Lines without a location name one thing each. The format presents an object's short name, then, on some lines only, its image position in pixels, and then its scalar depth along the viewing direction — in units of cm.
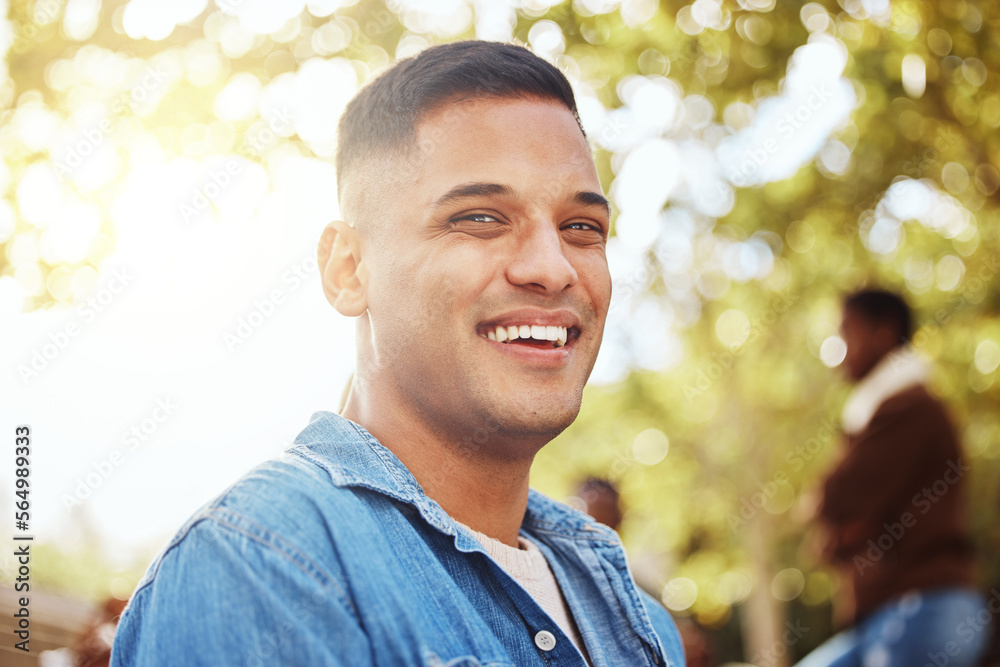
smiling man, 144
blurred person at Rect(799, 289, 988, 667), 409
